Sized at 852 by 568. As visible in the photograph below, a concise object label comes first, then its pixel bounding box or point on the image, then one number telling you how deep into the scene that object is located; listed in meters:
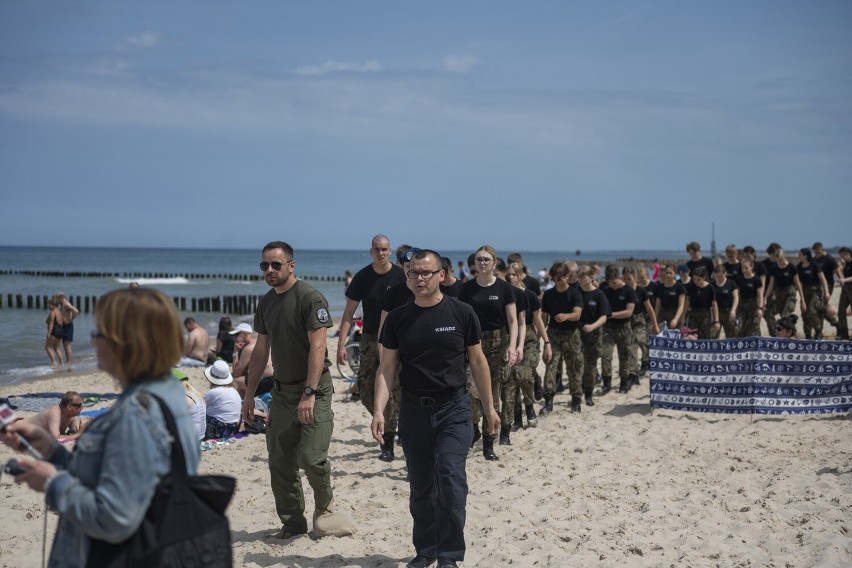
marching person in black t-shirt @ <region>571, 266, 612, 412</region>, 10.97
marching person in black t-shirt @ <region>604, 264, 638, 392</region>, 11.91
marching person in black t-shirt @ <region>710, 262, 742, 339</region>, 12.38
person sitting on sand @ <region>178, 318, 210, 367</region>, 16.44
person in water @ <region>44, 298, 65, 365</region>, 18.89
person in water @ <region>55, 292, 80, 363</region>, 18.91
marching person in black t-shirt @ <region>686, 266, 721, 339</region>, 12.19
